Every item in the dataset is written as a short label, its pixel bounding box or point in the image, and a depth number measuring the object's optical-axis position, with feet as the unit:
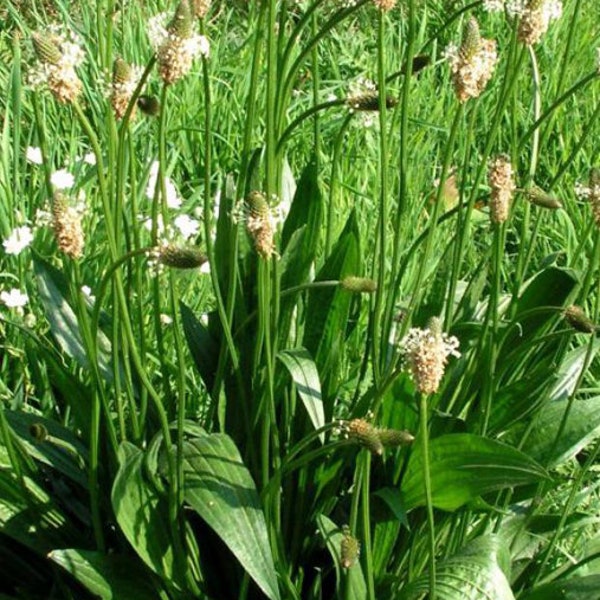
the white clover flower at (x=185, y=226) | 10.11
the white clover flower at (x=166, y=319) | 9.49
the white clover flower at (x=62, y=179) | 9.96
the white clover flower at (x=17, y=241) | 9.19
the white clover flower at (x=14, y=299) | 9.05
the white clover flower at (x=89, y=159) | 10.58
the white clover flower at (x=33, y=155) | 10.37
